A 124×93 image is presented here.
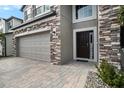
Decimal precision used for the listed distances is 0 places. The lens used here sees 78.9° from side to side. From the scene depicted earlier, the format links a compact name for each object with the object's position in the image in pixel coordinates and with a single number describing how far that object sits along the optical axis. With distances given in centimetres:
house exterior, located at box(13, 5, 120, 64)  461
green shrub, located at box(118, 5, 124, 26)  252
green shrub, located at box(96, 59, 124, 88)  225
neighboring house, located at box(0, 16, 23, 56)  887
